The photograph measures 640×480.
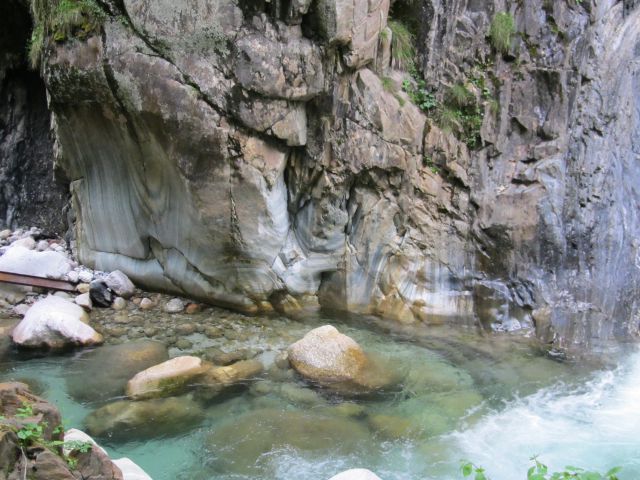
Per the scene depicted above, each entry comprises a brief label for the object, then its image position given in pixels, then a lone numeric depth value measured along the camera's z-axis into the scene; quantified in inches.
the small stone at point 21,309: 264.2
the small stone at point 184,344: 239.3
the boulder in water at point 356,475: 142.5
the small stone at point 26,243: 323.6
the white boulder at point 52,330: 232.4
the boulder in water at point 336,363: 215.5
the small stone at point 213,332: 252.4
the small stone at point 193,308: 276.2
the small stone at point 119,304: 273.7
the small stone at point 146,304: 276.7
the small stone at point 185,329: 253.9
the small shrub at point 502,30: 285.3
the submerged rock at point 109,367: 202.1
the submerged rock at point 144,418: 178.2
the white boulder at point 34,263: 282.7
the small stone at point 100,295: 273.7
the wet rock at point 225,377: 206.5
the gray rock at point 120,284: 281.4
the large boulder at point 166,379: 199.8
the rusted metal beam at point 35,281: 273.1
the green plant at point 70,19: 235.5
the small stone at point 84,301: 267.4
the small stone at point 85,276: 288.0
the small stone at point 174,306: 275.3
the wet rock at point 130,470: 134.7
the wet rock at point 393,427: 185.5
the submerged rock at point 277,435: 170.1
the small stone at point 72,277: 285.6
